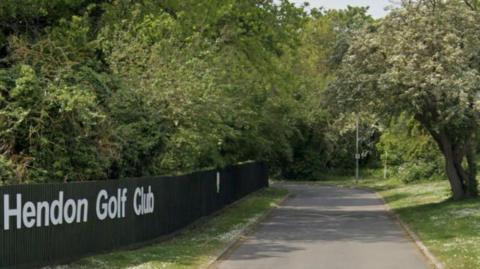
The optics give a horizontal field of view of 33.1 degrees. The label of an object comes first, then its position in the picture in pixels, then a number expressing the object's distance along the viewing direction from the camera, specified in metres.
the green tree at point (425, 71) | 29.52
